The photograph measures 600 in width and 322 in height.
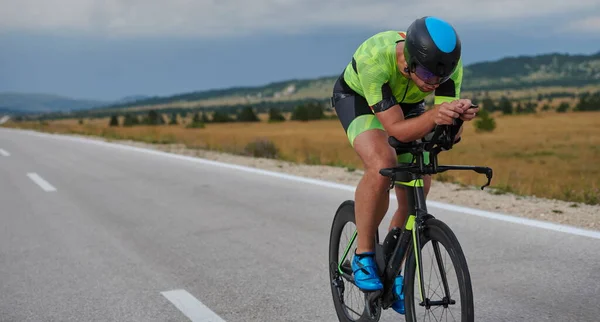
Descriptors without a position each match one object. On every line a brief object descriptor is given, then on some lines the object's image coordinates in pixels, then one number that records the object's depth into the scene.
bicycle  2.99
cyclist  3.02
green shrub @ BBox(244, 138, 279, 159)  17.66
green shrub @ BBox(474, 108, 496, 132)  45.41
